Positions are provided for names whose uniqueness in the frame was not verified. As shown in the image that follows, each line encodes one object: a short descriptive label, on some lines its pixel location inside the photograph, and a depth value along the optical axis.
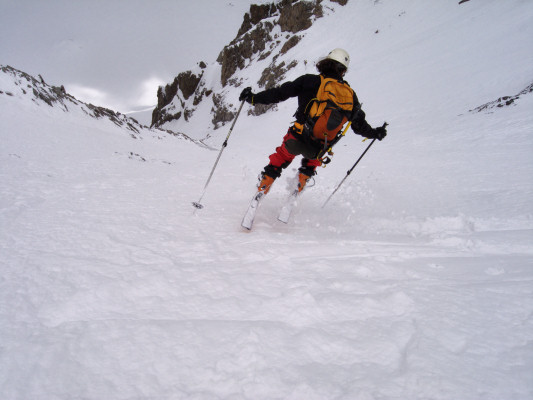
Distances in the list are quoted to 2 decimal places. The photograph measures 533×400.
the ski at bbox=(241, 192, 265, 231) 3.49
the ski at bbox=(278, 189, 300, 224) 3.84
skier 3.45
